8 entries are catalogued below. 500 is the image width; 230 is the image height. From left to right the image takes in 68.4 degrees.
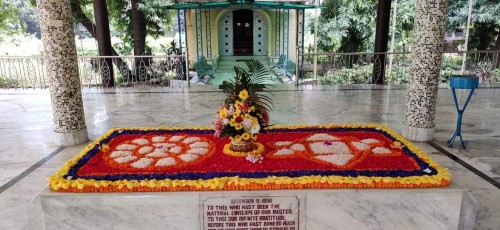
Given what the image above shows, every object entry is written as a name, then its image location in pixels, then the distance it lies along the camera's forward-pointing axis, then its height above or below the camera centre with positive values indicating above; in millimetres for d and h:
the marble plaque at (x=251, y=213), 2693 -1175
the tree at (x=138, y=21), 11719 +1095
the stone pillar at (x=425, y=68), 4266 -229
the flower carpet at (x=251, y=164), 2750 -941
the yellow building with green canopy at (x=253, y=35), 12656 +621
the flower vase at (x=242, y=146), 3254 -830
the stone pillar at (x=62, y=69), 4234 -187
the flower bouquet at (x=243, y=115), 3066 -532
